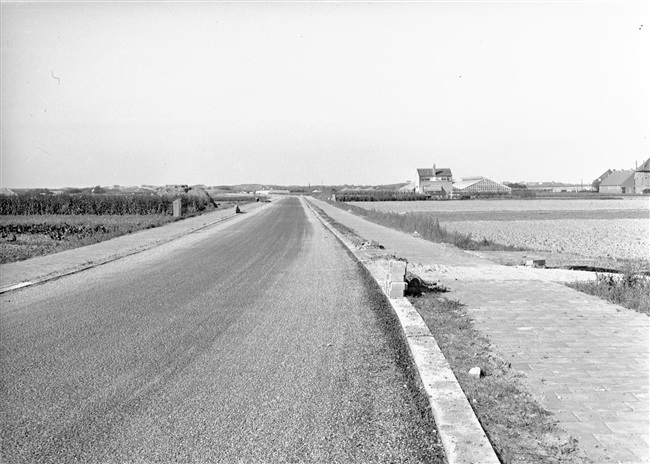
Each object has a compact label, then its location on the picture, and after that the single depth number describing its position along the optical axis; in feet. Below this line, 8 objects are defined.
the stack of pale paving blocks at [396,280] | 27.78
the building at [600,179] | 549.13
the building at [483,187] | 491.31
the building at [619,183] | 440.58
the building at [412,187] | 499.51
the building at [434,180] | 460.06
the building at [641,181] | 399.89
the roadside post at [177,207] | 128.44
